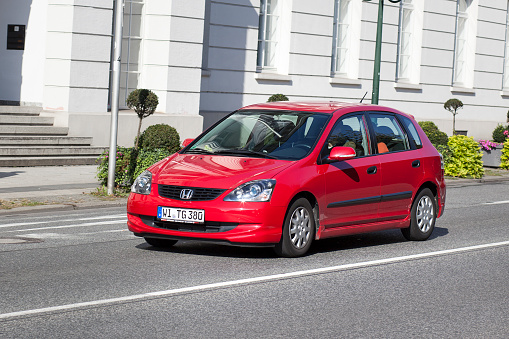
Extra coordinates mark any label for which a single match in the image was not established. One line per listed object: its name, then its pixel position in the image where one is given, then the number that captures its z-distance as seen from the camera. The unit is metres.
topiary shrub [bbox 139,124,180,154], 17.27
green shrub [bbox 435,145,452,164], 22.06
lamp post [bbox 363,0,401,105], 21.62
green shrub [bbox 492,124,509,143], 27.13
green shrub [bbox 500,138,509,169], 24.88
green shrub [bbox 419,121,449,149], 22.54
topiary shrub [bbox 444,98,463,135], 29.64
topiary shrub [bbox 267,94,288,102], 24.03
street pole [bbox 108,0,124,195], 15.55
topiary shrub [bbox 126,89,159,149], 17.91
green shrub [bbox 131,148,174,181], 15.88
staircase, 19.23
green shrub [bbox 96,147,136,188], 15.92
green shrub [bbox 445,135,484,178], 22.22
